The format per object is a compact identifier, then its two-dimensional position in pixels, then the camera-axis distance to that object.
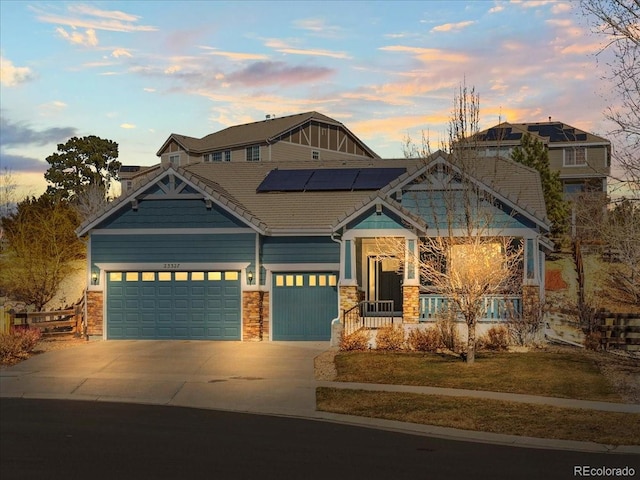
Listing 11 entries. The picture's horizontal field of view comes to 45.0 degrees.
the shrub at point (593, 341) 23.53
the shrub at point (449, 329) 23.09
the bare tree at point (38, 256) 34.09
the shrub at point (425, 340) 23.61
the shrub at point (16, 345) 22.73
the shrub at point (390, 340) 23.94
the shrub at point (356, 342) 24.20
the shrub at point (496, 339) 23.72
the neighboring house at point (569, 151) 63.06
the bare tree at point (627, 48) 16.92
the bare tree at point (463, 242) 21.41
